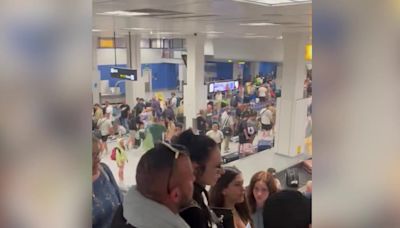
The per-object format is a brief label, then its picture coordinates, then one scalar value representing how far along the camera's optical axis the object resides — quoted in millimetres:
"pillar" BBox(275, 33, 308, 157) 9891
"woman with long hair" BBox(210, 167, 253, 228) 1810
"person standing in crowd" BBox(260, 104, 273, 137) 11258
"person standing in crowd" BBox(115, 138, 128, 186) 5773
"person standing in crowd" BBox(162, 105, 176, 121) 10266
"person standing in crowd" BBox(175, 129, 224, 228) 1413
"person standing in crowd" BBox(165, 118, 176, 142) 7160
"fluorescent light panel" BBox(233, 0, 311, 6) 3977
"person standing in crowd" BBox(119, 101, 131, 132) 10016
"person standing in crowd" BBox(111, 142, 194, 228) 1310
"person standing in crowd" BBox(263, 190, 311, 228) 1582
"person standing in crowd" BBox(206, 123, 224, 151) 8129
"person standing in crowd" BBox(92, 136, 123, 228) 1353
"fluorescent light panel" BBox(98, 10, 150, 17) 5545
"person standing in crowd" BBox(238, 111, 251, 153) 10652
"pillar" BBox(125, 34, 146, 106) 13242
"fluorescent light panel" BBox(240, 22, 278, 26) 7273
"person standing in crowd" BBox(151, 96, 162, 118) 10652
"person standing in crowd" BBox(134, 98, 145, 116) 10773
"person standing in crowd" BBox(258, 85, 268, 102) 16266
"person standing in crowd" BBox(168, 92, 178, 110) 12080
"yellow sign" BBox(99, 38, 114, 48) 12094
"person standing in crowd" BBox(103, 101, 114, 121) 8953
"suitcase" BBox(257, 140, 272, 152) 11156
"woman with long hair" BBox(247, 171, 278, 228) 2013
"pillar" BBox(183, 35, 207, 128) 11664
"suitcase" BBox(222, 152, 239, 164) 9453
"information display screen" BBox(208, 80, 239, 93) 13078
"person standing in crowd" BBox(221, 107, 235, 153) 10155
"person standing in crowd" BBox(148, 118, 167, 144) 6508
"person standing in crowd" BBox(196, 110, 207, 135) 10666
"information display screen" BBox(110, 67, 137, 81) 9320
